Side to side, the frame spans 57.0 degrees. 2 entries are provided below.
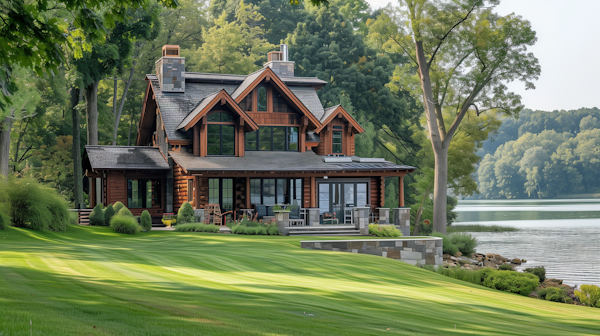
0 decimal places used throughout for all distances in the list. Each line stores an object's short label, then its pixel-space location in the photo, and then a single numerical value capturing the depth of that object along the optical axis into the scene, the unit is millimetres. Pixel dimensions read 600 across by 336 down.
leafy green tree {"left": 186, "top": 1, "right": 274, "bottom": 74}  45906
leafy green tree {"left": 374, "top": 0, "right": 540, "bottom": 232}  32938
